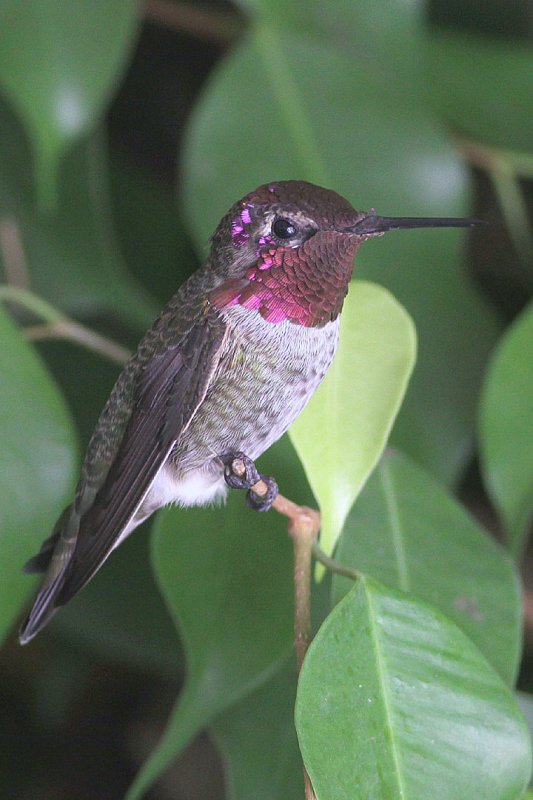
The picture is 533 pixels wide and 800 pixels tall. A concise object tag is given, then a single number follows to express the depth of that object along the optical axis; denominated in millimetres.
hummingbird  1349
